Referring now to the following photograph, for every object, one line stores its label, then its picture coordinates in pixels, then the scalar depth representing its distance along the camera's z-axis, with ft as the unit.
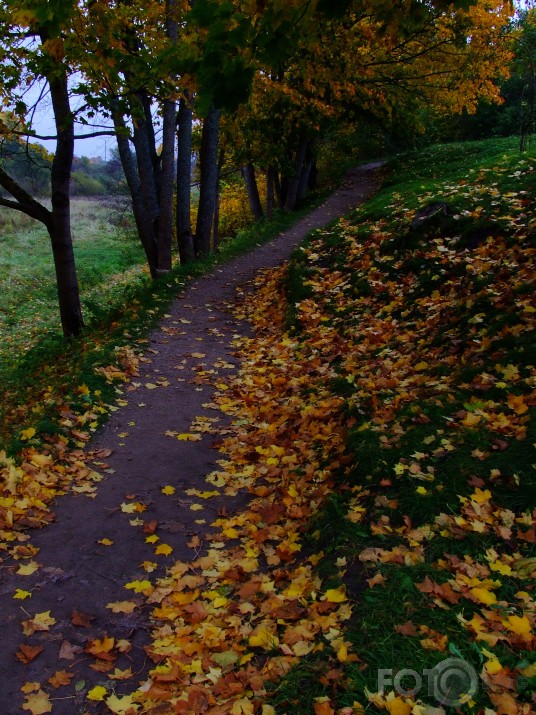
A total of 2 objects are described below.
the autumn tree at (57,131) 22.49
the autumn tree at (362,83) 44.16
